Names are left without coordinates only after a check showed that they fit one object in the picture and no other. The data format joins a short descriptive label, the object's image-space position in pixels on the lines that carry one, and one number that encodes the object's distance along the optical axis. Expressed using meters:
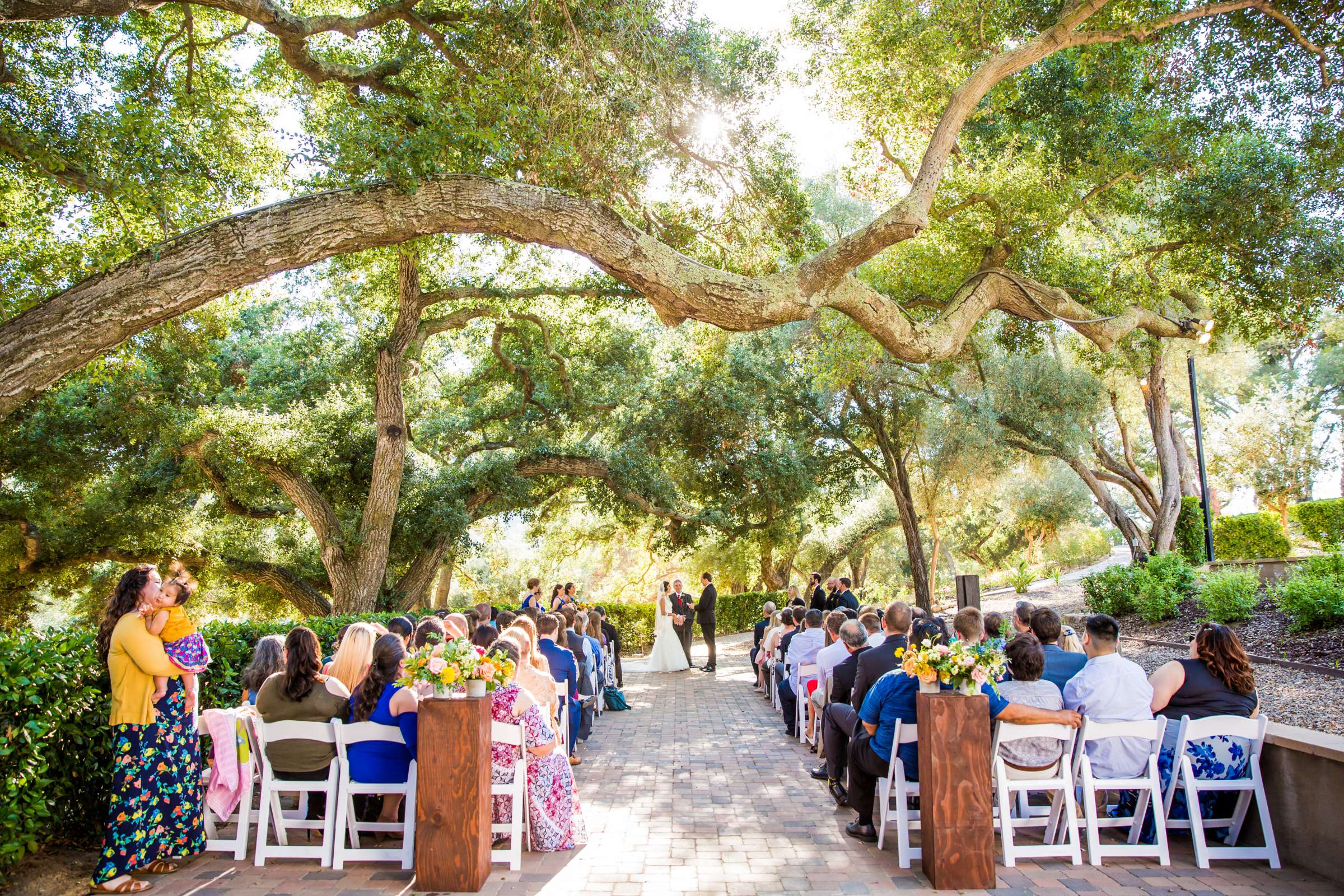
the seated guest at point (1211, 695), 4.62
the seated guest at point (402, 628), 6.52
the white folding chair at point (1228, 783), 4.32
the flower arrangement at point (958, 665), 4.16
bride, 15.01
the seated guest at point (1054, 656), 5.40
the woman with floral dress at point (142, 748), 4.24
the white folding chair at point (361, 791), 4.42
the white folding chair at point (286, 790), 4.49
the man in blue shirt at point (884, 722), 4.54
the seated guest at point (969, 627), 5.43
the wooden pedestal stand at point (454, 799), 4.09
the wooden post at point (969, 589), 12.17
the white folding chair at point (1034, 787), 4.37
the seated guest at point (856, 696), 5.43
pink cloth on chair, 4.79
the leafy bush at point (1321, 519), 17.94
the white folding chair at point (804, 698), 8.03
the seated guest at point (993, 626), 6.11
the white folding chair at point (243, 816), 4.64
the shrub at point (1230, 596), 9.88
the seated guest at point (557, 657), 7.21
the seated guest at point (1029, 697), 4.64
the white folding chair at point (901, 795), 4.39
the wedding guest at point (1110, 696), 4.71
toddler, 4.44
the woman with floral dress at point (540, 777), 4.77
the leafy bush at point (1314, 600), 8.59
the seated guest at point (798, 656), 8.37
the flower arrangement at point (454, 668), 4.26
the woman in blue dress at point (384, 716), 4.54
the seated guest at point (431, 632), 5.00
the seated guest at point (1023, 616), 5.94
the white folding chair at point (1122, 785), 4.39
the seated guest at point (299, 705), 4.66
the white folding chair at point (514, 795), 4.46
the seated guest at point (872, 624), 6.96
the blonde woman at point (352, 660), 5.09
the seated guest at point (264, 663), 5.01
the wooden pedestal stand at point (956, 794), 4.06
